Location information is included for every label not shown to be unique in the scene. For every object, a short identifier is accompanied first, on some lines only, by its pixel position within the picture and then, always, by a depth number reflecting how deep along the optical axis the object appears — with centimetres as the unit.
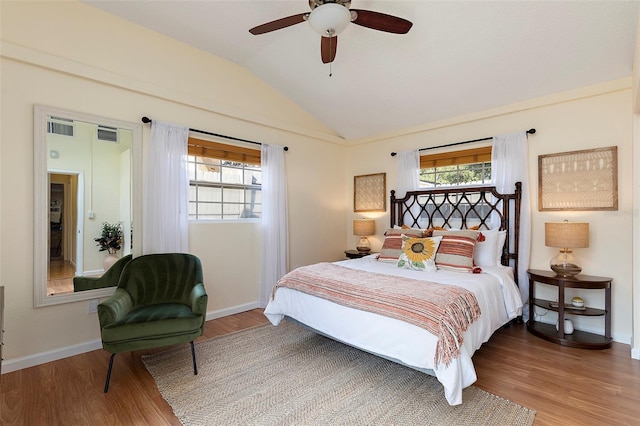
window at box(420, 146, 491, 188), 401
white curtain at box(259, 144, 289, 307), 424
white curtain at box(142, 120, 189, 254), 325
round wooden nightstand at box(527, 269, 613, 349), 289
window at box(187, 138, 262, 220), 378
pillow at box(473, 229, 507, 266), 346
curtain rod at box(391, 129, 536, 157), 352
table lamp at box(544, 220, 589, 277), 297
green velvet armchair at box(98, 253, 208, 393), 228
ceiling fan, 210
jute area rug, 196
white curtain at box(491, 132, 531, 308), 352
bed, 204
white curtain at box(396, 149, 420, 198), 450
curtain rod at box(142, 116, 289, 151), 320
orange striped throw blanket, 199
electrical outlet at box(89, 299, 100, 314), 294
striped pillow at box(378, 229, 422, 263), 371
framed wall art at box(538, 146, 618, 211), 309
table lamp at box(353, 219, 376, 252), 484
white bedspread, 198
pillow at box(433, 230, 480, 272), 319
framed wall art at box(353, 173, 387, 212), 494
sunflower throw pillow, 320
